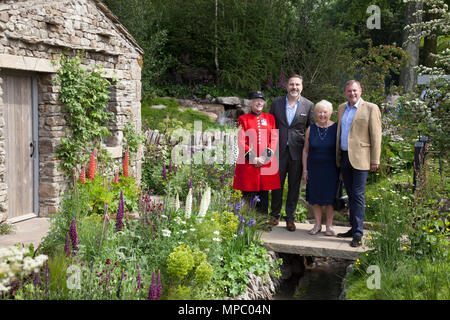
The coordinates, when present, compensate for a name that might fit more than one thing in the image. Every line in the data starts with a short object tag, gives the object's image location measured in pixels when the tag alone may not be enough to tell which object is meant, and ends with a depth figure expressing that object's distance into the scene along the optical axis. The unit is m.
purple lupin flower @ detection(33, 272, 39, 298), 3.87
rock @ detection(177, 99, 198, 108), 14.28
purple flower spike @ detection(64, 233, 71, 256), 4.27
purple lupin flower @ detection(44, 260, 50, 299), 3.86
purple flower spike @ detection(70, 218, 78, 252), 4.40
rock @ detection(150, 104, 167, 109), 13.34
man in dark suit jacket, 6.43
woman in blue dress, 6.15
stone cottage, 6.54
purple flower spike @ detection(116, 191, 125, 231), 4.71
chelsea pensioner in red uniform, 6.50
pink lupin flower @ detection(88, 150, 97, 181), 6.97
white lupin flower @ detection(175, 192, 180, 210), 5.40
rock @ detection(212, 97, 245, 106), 14.80
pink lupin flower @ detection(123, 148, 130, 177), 7.89
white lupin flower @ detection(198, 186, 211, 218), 5.39
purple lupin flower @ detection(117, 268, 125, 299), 4.03
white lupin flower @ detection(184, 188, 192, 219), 5.27
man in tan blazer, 5.86
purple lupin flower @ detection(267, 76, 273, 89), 16.64
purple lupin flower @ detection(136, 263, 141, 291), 4.06
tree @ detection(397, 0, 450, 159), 6.37
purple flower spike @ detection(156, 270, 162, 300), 4.00
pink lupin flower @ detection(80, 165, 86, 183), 6.49
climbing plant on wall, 7.46
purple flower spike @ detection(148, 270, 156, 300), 3.90
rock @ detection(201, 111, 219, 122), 13.41
